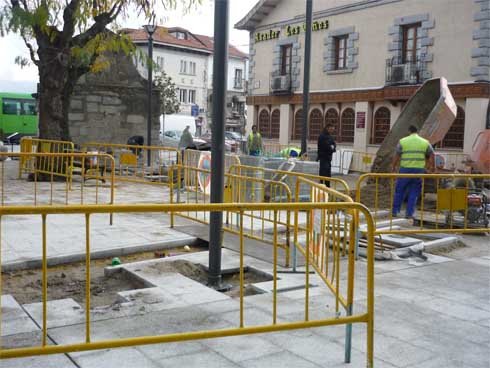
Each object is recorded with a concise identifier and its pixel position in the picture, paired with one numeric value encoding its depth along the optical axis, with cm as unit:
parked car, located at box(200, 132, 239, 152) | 3119
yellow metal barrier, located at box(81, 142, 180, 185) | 1586
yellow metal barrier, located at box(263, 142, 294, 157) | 2827
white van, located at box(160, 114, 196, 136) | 3694
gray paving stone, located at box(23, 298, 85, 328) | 492
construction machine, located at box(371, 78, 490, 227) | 1324
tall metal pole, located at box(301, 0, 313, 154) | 1494
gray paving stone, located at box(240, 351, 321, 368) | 412
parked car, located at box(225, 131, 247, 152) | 2785
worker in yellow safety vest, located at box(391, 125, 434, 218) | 1049
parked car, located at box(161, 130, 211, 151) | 3039
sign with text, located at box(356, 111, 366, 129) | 2602
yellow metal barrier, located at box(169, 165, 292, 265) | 831
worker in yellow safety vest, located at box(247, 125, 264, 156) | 1848
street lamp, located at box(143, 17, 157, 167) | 2005
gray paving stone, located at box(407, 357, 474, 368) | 420
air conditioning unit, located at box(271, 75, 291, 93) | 3020
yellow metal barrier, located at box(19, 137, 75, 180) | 1455
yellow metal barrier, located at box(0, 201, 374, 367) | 343
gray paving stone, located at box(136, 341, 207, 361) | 423
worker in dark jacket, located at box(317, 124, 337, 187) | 1468
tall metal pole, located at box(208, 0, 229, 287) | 598
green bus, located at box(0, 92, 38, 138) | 3975
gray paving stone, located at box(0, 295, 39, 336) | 471
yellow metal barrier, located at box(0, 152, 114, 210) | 1191
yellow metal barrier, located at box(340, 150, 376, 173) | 2509
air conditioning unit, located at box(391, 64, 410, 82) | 2406
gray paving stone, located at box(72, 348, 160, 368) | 405
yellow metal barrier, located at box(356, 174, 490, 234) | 862
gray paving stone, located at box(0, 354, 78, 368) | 398
